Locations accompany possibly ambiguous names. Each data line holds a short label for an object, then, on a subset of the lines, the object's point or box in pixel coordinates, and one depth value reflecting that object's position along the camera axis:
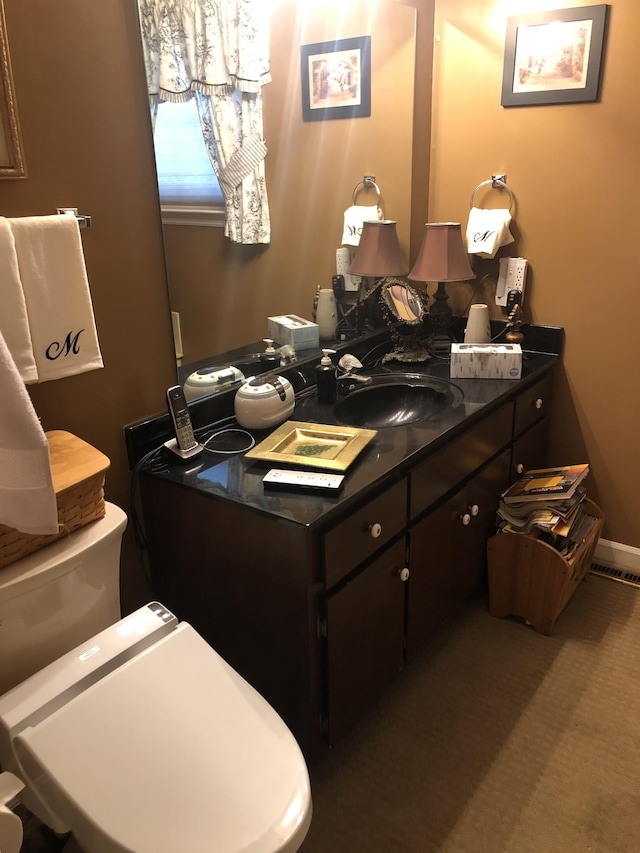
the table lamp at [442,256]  2.21
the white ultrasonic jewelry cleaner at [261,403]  1.71
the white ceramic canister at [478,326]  2.31
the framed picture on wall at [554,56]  2.00
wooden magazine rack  2.03
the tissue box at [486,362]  2.08
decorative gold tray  1.53
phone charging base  1.57
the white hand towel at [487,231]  2.26
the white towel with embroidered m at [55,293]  1.21
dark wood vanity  1.40
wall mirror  1.83
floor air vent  2.39
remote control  1.41
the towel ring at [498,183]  2.27
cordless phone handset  1.54
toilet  1.05
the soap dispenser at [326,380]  1.90
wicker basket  1.20
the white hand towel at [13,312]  1.16
